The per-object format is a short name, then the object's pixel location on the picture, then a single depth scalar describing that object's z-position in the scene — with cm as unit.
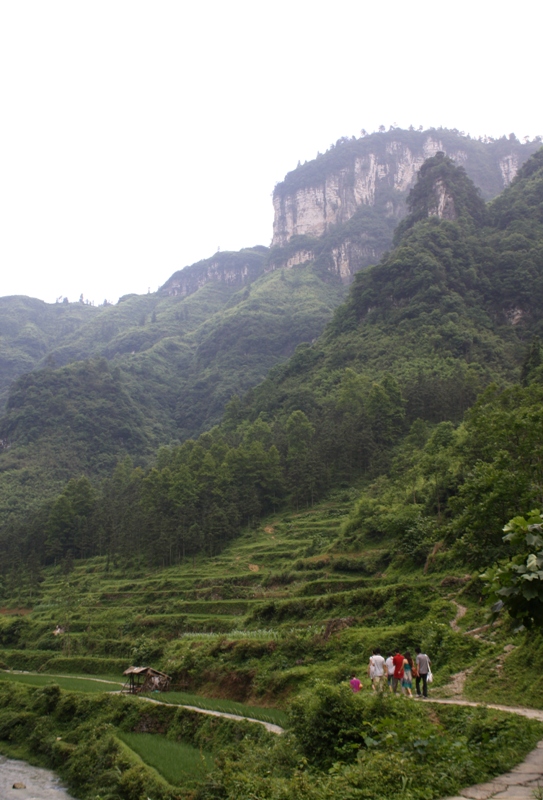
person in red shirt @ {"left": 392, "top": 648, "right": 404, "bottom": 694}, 1758
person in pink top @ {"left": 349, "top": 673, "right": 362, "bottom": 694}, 1798
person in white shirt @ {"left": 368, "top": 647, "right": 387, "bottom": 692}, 1753
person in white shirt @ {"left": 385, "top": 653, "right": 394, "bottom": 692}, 1809
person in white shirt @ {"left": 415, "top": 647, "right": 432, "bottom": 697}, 1692
